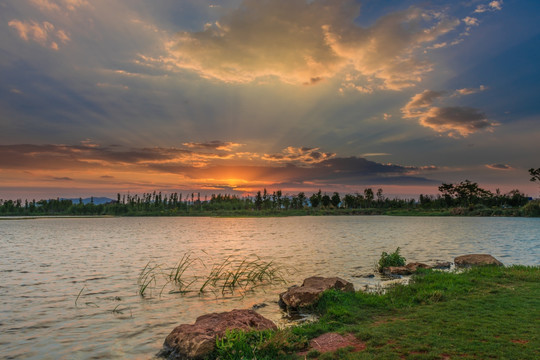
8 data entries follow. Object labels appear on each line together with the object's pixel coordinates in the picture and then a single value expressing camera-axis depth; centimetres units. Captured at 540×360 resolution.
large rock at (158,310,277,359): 1027
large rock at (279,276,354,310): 1634
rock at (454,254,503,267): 2602
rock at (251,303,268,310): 1725
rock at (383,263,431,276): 2569
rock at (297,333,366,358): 994
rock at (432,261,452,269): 2829
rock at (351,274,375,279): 2450
